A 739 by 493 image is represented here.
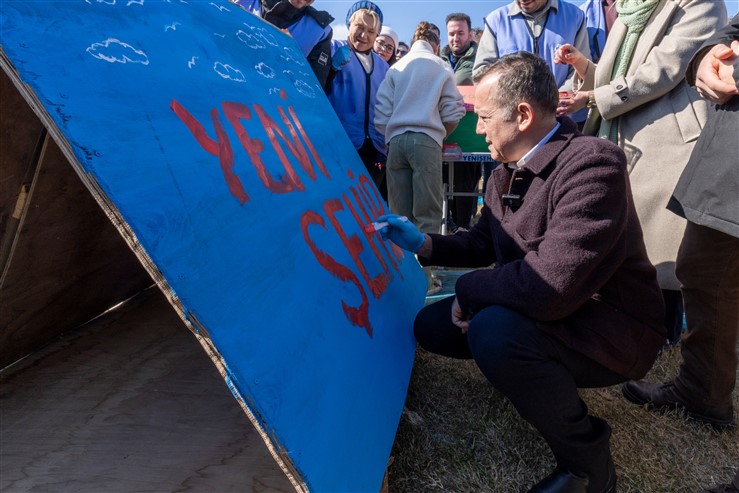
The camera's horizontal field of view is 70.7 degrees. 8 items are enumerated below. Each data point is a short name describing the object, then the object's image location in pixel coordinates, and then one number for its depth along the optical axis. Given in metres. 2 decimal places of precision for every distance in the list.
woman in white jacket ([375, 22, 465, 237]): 3.09
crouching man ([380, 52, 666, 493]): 1.22
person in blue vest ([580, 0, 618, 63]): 3.45
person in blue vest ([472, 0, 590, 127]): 3.01
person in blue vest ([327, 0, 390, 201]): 3.38
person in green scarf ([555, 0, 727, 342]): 1.95
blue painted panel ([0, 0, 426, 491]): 0.83
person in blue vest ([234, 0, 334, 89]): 3.00
